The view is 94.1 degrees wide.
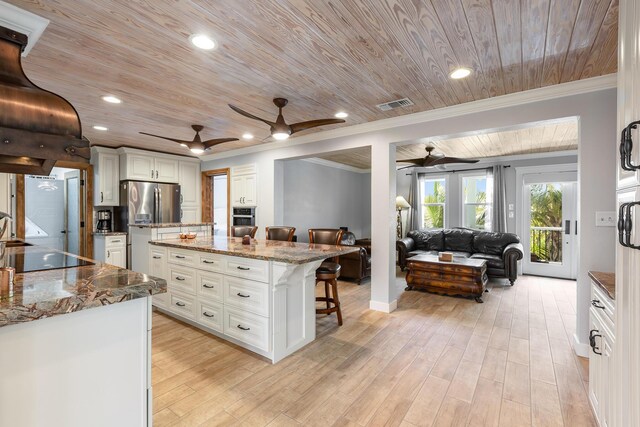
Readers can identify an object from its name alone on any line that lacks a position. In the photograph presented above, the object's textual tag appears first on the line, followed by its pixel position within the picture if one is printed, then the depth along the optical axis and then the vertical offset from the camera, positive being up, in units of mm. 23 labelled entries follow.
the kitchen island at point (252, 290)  2512 -733
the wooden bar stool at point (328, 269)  3158 -614
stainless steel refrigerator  5344 +159
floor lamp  6698 +133
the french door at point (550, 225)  5773 -275
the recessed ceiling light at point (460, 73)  2512 +1202
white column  3822 -212
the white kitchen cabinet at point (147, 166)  5398 +891
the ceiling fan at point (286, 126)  2883 +859
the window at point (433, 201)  7246 +268
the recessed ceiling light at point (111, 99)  3117 +1216
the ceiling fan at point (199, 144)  3783 +877
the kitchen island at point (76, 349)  1035 -529
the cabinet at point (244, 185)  5352 +504
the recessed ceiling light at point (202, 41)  2031 +1201
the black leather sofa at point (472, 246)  5148 -692
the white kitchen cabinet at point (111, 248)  4922 -600
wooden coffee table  4297 -976
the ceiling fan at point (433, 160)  5012 +888
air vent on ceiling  3195 +1195
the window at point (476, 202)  6676 +220
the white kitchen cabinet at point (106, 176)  5312 +672
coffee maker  5312 -162
